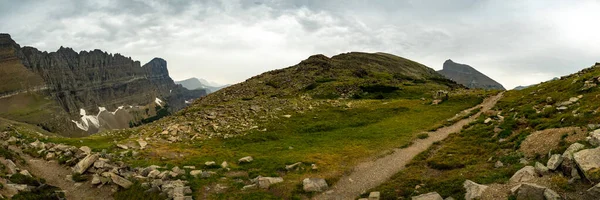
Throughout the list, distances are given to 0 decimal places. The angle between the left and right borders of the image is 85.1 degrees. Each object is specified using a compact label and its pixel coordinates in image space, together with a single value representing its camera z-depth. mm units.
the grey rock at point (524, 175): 18266
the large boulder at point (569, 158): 17489
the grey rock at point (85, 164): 30203
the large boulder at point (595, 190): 14777
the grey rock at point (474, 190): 18125
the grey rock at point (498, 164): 22878
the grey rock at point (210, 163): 32366
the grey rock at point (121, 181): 26594
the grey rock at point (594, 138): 19134
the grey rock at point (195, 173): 28856
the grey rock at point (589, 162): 15740
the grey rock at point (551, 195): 15347
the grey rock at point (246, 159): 33812
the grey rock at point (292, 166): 30930
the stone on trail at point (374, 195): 22809
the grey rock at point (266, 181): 26238
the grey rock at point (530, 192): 15922
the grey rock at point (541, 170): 18172
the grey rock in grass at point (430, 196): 19625
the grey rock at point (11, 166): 28125
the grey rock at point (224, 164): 31848
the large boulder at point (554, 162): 18109
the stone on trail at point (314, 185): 25688
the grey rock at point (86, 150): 35241
